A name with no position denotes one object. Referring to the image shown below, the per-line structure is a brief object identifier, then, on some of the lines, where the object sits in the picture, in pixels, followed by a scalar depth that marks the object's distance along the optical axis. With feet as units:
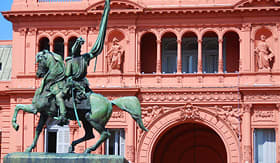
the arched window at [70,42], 145.39
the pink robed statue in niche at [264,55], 136.56
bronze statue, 65.98
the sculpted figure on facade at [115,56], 140.36
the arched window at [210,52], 144.77
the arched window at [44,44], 147.54
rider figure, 65.57
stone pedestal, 61.67
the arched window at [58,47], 149.59
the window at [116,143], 138.00
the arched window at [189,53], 144.77
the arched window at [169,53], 145.69
